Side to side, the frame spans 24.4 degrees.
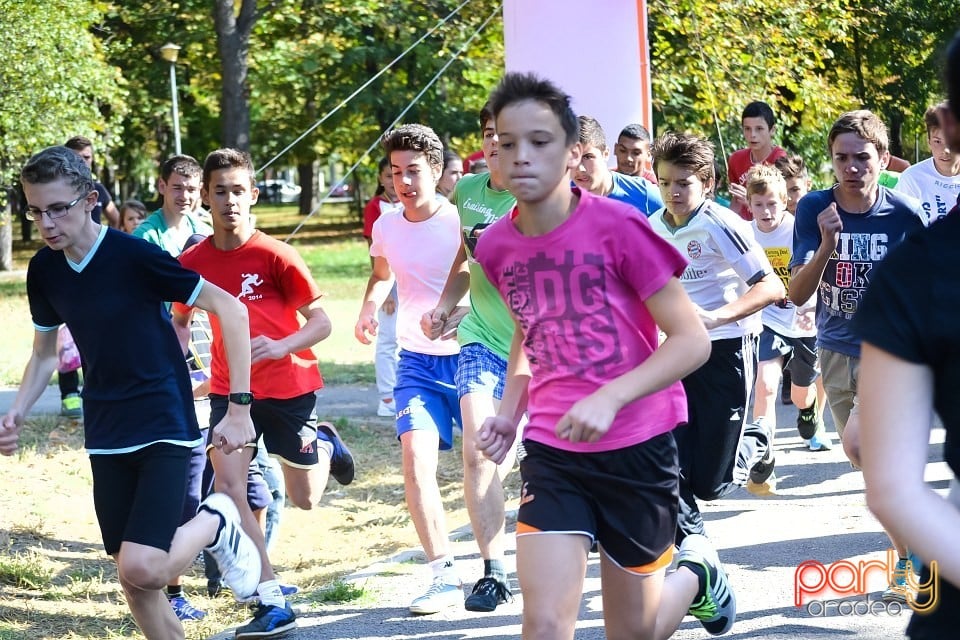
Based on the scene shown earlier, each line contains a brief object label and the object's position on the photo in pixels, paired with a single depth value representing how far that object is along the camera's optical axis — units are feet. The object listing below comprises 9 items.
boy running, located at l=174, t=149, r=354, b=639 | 33.96
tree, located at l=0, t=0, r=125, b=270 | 137.19
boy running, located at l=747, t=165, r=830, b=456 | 52.99
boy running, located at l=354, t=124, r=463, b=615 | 35.86
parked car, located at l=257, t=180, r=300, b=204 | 463.63
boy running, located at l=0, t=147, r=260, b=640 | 27.81
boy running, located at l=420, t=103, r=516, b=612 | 34.57
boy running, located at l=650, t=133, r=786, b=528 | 34.79
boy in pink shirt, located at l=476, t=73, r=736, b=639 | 22.59
